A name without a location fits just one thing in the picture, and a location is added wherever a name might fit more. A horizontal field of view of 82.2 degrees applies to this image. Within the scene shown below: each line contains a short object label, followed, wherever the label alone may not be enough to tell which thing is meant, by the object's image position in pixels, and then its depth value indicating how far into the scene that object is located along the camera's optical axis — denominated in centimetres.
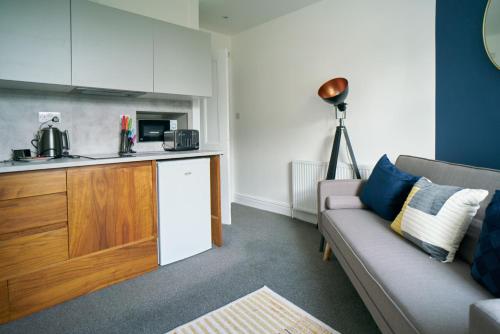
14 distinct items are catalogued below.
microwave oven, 279
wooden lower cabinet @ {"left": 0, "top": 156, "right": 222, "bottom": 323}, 166
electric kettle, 210
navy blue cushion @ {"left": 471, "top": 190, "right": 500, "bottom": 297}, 100
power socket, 219
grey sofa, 89
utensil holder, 250
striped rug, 154
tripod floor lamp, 255
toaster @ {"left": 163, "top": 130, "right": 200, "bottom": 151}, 269
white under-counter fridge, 227
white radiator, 319
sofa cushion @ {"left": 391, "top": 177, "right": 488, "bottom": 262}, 129
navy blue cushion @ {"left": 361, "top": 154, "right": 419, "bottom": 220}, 186
